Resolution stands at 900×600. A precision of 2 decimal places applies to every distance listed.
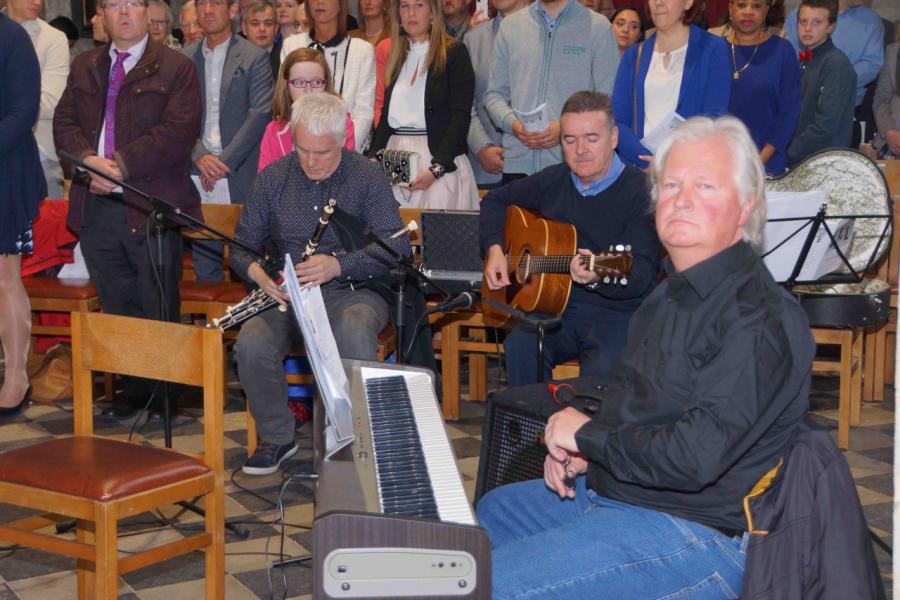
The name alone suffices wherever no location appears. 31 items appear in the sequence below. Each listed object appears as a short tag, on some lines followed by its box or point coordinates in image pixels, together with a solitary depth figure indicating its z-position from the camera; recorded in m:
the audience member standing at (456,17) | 6.44
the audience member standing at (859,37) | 6.76
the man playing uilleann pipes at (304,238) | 4.19
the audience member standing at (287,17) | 6.76
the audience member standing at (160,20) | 6.82
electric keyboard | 1.81
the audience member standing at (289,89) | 5.01
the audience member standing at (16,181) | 4.80
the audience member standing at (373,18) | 6.24
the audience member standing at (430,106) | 5.43
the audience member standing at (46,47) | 5.95
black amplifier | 3.00
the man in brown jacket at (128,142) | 4.82
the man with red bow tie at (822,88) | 6.01
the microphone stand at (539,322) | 3.61
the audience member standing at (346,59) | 5.56
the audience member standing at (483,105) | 5.65
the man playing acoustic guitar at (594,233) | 3.96
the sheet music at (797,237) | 3.67
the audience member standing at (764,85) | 5.30
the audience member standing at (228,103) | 5.68
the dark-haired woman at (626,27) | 6.84
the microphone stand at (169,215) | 3.42
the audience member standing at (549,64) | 5.12
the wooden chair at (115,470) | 2.73
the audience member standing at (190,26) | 7.34
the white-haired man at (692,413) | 1.98
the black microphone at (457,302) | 3.44
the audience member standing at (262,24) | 6.67
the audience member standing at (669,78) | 4.68
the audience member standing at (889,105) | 6.62
